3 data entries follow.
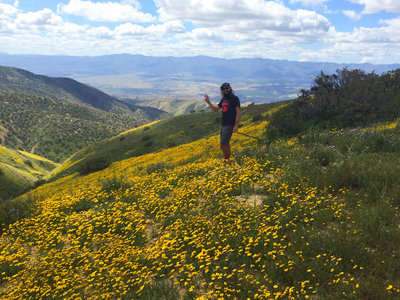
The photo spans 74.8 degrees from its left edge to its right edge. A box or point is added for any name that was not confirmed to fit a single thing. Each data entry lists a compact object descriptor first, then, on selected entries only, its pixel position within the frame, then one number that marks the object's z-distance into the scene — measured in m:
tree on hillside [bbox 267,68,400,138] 15.34
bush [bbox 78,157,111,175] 27.41
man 10.19
